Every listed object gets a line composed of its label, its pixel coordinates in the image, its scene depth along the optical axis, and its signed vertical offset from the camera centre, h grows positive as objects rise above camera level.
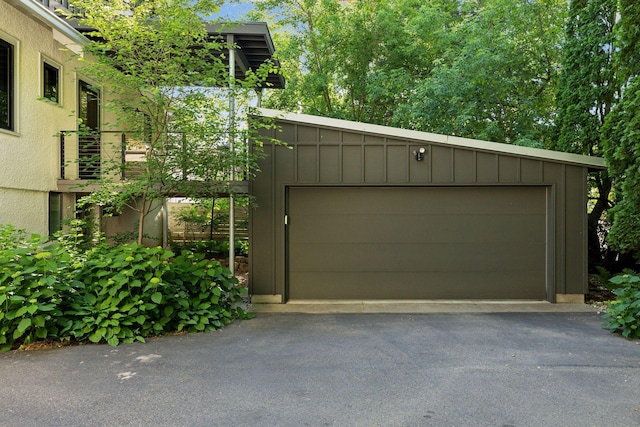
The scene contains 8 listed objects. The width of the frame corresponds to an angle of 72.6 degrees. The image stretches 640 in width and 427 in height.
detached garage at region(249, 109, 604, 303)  7.24 -0.12
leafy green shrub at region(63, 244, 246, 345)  4.96 -1.03
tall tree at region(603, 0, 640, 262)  6.22 +1.12
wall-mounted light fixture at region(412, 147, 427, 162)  7.25 +1.01
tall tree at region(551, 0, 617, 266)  8.45 +2.52
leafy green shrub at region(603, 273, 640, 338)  5.25 -1.20
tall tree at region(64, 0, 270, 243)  5.31 +1.56
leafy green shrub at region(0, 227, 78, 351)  4.55 -0.86
